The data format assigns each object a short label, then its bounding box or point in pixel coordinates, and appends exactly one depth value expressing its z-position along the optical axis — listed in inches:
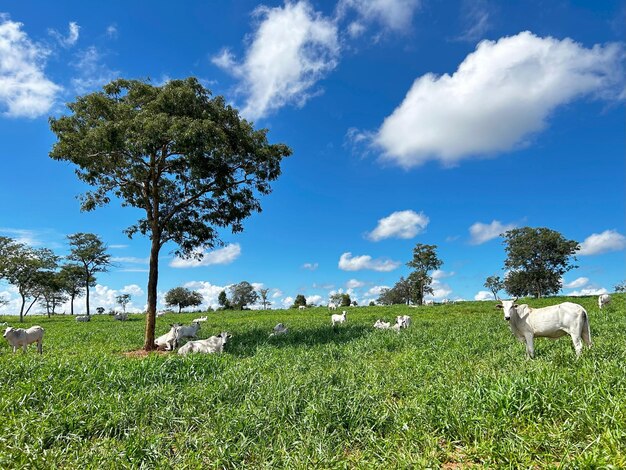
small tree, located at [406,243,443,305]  2620.6
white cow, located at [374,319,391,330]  816.2
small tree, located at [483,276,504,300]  3590.1
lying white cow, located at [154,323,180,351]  681.0
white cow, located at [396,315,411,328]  839.1
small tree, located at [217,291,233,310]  3566.4
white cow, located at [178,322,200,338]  733.9
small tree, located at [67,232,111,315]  2220.7
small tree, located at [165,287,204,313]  3772.1
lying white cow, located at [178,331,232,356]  562.9
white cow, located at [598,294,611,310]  1053.1
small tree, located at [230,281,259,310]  4410.2
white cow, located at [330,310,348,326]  1033.6
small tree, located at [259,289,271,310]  4212.8
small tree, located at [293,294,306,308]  2859.3
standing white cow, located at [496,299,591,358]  370.6
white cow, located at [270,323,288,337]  788.6
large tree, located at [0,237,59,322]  1971.0
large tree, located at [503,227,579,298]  2443.4
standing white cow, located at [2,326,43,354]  553.6
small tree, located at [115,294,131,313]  3779.8
